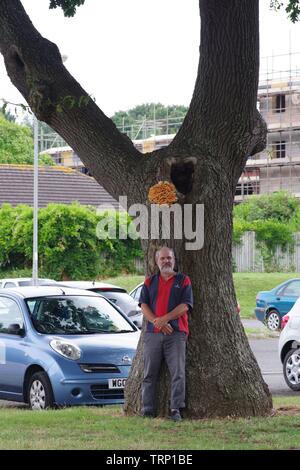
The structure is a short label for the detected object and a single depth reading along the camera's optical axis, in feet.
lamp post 118.03
